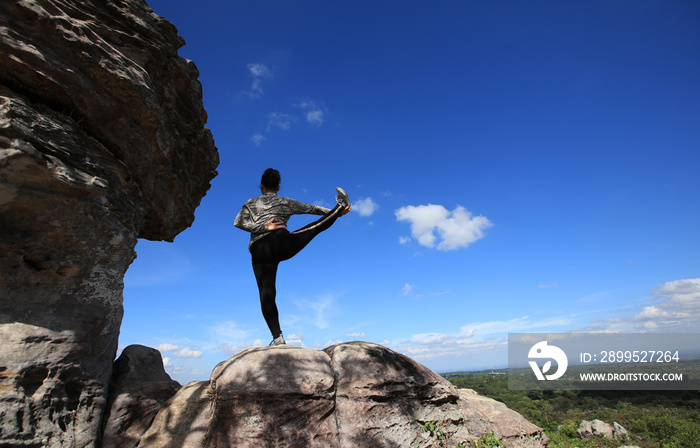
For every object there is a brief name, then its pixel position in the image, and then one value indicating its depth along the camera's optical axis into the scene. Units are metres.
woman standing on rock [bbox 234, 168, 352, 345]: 5.68
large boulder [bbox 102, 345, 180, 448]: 4.53
